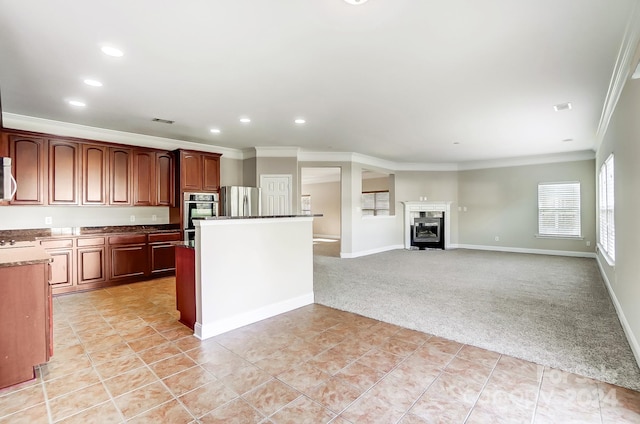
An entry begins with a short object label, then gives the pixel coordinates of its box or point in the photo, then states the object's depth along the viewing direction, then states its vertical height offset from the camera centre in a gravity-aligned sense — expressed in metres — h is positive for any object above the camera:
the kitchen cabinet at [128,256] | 4.93 -0.69
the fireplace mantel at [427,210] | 9.28 +0.01
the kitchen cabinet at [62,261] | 4.39 -0.68
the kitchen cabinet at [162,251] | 5.35 -0.67
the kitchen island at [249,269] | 3.03 -0.63
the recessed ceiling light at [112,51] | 2.62 +1.40
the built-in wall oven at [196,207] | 5.74 +0.11
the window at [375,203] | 11.23 +0.31
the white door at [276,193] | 6.87 +0.42
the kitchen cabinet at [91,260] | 4.62 -0.69
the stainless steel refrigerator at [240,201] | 6.32 +0.24
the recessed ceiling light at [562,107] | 4.09 +1.38
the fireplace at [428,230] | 9.33 -0.59
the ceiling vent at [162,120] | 4.65 +1.41
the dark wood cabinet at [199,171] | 5.78 +0.80
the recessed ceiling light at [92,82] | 3.25 +1.40
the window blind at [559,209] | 7.68 +0.00
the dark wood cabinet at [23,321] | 2.18 -0.77
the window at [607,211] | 4.13 -0.04
